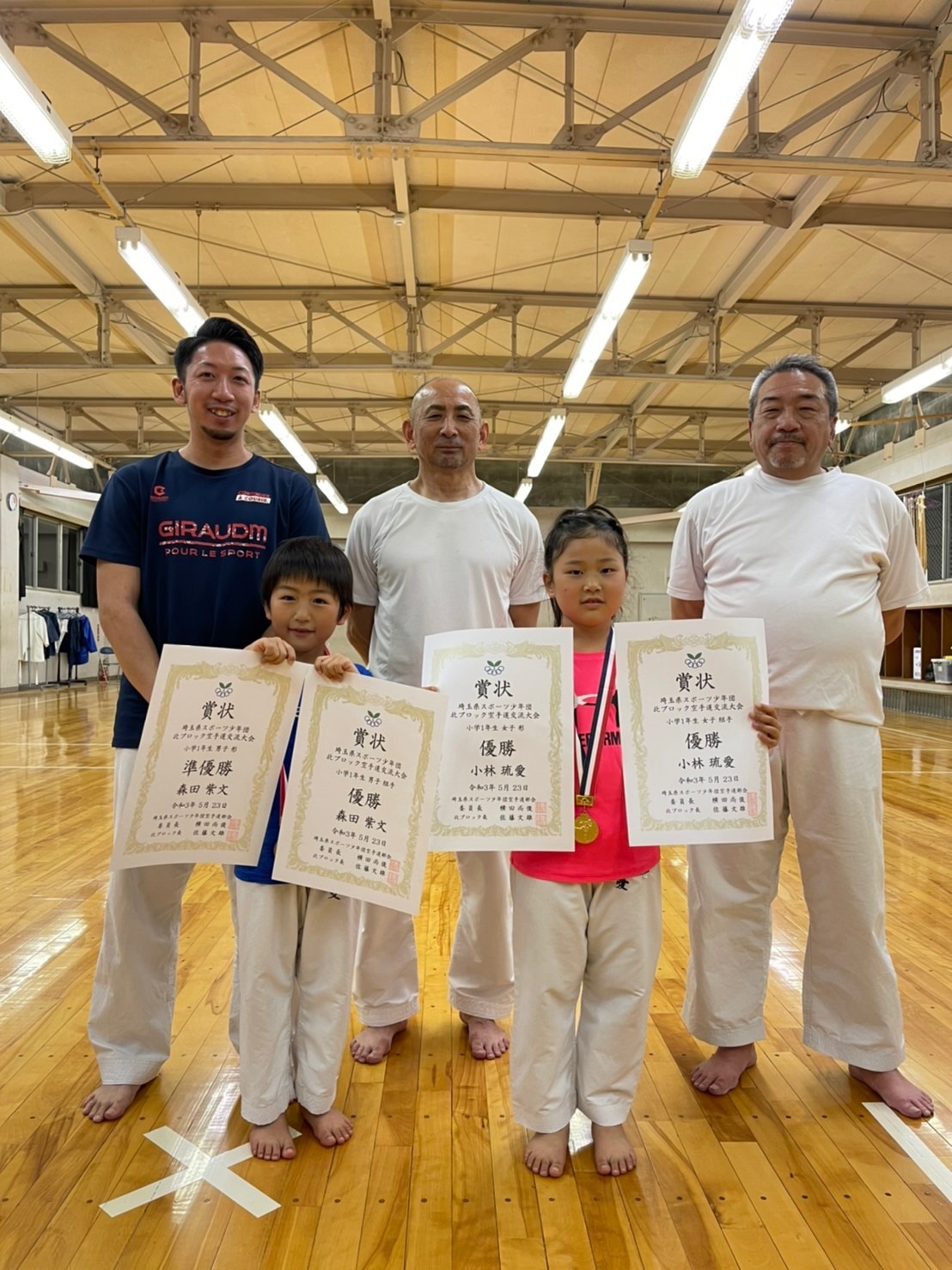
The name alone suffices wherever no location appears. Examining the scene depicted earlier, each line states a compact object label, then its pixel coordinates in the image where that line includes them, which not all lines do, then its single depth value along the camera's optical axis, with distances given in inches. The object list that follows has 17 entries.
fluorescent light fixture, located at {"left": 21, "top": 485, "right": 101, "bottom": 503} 435.8
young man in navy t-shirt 71.3
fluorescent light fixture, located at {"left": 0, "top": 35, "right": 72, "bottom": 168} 144.8
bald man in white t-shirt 81.8
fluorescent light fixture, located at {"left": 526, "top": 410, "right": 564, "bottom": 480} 366.6
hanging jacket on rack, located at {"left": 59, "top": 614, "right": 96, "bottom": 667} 583.5
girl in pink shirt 63.1
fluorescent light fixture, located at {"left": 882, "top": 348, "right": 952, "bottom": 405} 274.1
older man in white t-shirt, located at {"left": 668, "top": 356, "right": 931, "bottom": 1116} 73.4
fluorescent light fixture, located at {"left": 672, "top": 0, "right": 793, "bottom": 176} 129.8
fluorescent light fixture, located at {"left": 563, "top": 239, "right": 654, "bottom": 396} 211.3
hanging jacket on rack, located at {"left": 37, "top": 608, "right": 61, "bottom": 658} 556.7
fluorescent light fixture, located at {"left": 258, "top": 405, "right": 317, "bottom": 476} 336.2
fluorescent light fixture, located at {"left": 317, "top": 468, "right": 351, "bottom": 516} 500.1
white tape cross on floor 59.1
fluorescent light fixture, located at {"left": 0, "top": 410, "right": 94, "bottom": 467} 370.3
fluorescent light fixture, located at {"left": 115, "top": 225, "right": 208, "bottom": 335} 199.9
